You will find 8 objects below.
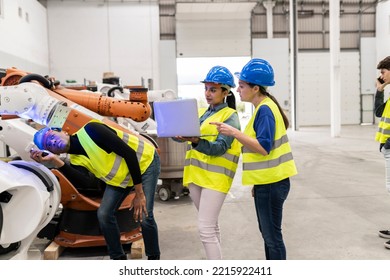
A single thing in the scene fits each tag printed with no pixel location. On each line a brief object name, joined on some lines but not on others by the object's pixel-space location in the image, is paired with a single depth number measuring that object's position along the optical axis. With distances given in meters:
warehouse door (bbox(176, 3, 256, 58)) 18.41
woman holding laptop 2.68
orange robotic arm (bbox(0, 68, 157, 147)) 2.93
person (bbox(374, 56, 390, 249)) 3.64
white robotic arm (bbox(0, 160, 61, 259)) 2.62
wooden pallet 3.58
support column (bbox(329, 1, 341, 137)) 14.08
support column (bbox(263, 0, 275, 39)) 18.91
